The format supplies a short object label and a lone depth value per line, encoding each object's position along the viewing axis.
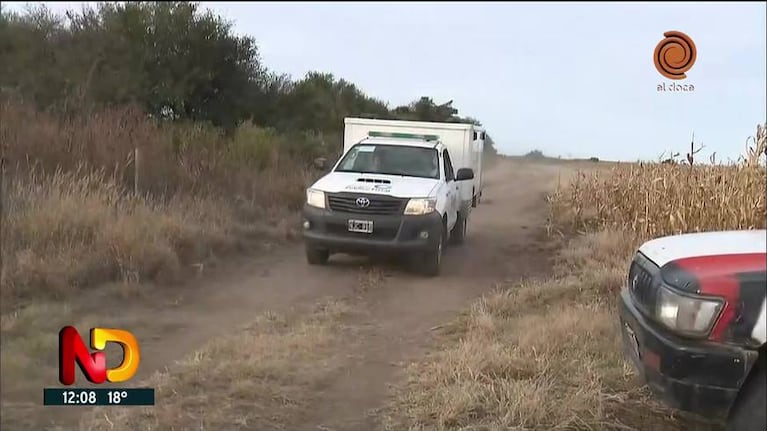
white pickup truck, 10.01
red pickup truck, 3.71
